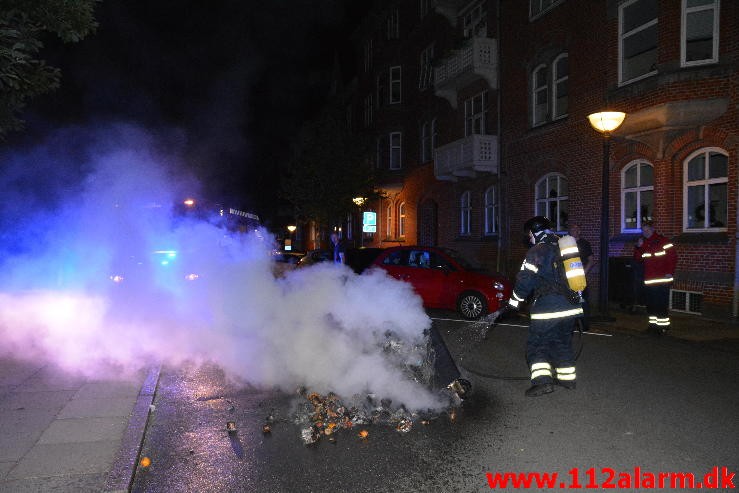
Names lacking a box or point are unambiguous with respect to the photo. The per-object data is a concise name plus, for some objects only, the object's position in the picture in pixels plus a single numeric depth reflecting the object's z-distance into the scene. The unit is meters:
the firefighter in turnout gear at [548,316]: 5.53
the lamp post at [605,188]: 10.33
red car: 11.23
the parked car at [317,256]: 15.13
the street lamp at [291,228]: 50.16
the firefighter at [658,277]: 8.98
